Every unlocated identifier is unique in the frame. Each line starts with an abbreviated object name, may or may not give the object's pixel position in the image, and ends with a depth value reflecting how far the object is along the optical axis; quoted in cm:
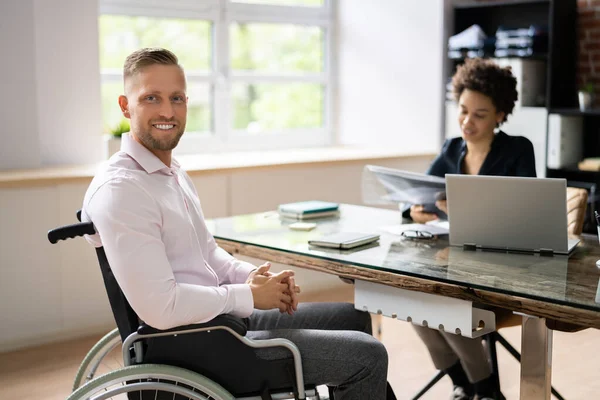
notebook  245
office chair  283
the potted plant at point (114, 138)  429
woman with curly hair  287
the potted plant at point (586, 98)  478
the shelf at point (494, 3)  505
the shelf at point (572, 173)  498
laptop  226
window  490
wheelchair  181
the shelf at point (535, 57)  496
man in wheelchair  183
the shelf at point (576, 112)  464
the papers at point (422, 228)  268
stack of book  299
